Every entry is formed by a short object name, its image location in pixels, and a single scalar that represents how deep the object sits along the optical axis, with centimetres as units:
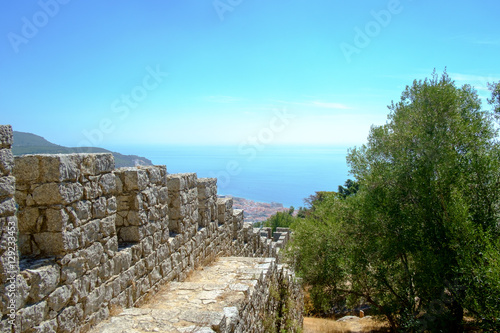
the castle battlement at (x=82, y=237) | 296
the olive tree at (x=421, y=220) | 829
